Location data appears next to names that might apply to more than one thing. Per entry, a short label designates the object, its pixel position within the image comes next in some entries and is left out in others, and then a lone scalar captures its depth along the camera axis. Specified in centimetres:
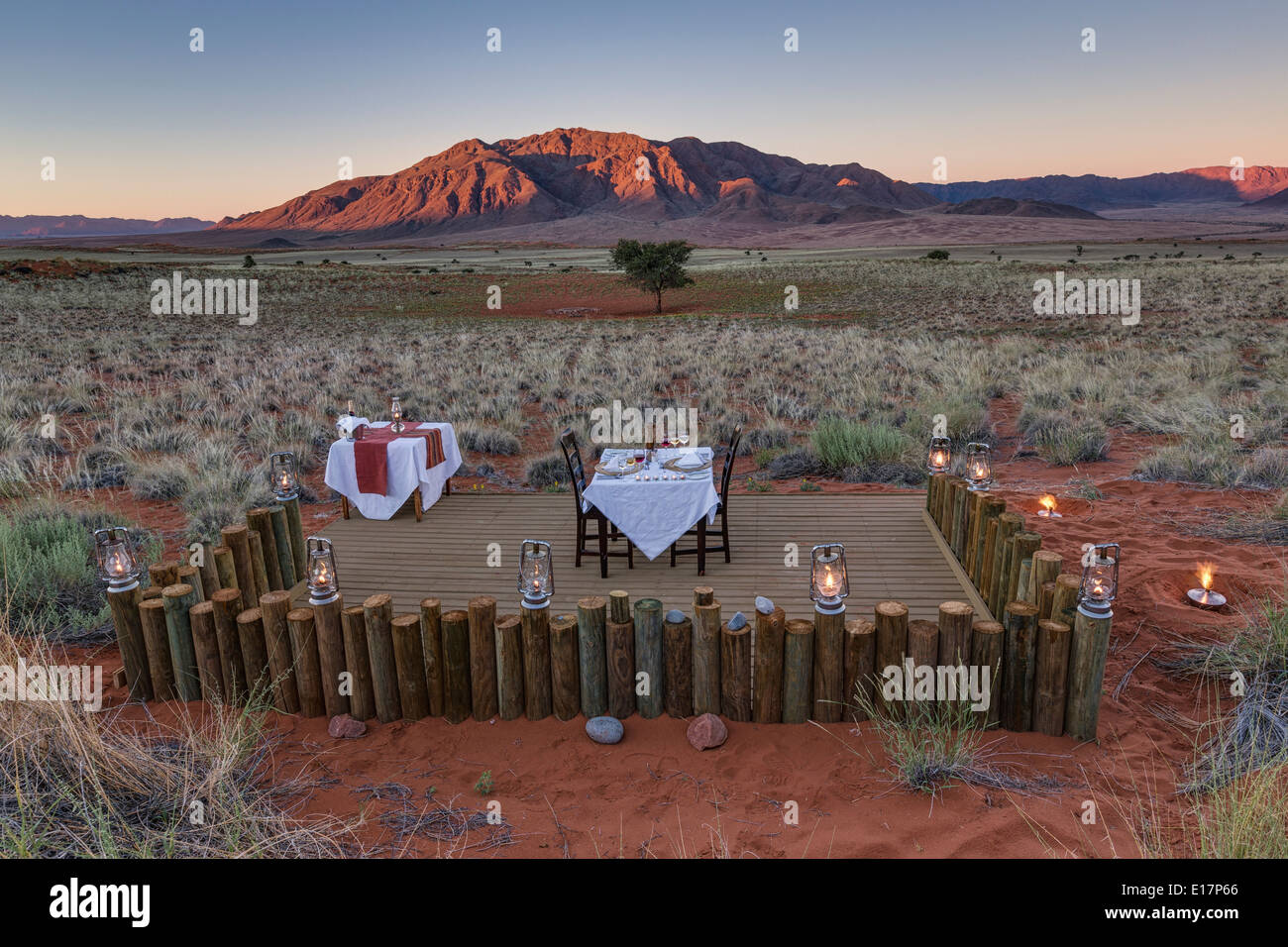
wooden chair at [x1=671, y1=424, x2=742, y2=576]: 527
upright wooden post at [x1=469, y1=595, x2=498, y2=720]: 374
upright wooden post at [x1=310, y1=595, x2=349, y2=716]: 382
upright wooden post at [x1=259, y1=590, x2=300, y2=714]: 386
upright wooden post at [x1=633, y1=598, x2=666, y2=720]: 371
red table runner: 647
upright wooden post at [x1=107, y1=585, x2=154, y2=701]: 405
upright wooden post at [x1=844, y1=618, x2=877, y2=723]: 365
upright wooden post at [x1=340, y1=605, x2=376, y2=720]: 381
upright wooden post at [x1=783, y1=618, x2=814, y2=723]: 365
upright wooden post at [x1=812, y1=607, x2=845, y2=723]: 364
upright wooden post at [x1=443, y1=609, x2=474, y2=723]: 378
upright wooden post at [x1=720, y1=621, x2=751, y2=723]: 368
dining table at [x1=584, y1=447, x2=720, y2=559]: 534
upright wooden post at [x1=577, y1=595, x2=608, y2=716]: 373
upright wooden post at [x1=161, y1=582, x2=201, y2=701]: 397
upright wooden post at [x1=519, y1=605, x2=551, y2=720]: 375
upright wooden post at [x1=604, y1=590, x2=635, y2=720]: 376
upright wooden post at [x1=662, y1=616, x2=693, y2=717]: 374
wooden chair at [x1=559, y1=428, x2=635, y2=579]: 533
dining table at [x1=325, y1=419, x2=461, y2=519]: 651
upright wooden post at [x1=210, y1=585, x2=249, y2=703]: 394
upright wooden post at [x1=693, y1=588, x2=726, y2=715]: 366
